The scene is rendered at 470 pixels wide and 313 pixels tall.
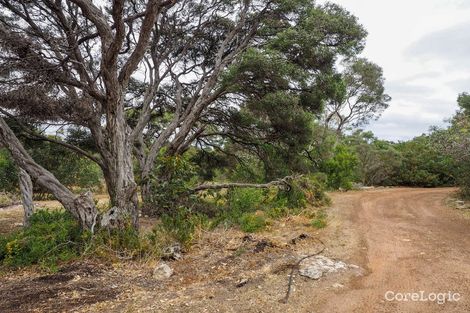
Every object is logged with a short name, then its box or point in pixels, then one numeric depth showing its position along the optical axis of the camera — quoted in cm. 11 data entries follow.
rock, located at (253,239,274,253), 628
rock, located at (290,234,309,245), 682
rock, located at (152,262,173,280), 523
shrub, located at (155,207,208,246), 673
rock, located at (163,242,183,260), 609
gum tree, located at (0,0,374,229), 620
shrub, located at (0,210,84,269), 574
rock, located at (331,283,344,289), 465
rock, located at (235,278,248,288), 477
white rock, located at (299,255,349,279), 504
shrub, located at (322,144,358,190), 1889
